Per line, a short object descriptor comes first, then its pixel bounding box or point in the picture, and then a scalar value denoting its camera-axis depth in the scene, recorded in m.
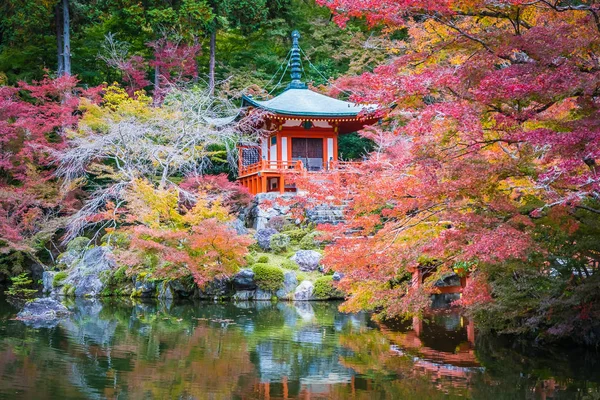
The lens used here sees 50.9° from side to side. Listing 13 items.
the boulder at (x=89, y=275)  15.95
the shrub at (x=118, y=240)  16.02
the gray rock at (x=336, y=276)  14.49
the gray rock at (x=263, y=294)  15.16
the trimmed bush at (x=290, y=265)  15.80
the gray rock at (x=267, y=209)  18.78
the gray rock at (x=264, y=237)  17.11
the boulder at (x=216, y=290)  15.26
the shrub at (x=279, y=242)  16.95
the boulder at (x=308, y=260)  15.95
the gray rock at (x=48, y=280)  16.75
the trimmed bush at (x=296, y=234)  17.69
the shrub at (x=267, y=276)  15.12
